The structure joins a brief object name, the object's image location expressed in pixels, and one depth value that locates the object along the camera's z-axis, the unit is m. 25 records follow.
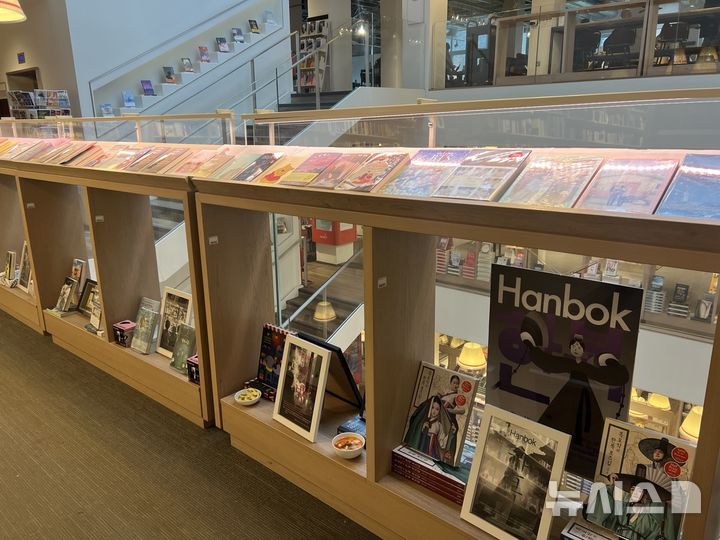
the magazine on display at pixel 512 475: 1.44
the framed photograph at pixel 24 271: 4.00
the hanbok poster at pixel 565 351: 1.50
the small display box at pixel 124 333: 2.90
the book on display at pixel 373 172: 1.62
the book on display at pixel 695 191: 1.07
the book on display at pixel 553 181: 1.26
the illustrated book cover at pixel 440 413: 1.74
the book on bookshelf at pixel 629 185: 1.15
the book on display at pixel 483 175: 1.38
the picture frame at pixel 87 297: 3.39
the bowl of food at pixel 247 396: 2.25
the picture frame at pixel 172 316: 2.69
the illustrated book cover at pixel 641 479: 1.34
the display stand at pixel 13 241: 3.81
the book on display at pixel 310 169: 1.80
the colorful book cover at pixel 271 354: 2.30
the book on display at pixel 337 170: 1.73
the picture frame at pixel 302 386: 1.99
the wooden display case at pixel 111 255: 2.41
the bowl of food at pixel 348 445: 1.88
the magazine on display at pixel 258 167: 1.99
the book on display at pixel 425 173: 1.51
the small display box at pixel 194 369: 2.45
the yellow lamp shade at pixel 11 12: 2.97
